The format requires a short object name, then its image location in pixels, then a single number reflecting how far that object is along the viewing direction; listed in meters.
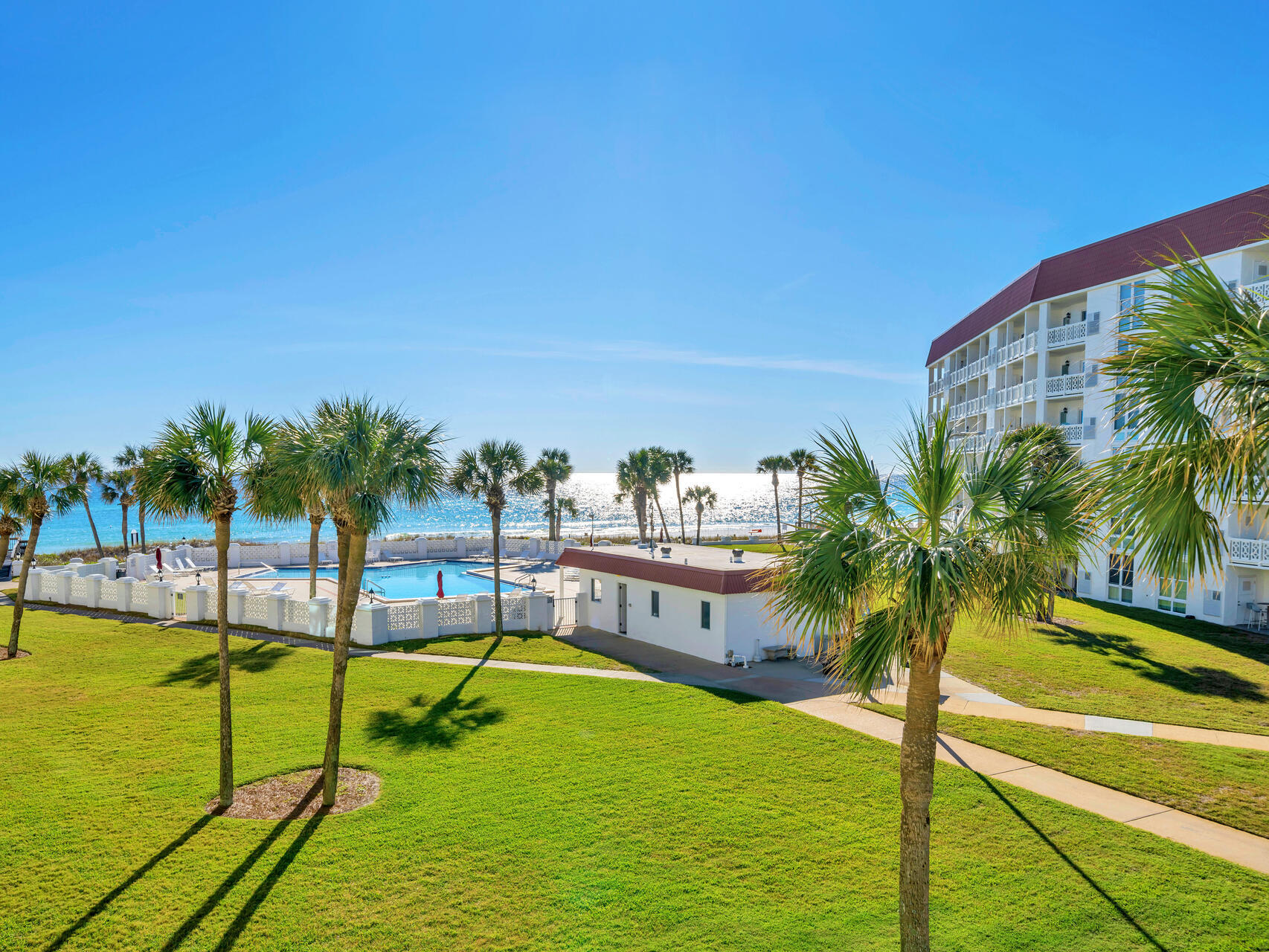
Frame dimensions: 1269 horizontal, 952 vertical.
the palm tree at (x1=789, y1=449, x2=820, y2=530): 54.78
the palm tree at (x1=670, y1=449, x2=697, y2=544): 59.91
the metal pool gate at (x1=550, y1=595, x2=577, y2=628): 26.67
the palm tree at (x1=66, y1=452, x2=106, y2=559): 42.31
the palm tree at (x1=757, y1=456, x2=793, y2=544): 64.06
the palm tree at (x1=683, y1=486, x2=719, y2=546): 66.00
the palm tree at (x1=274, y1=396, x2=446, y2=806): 10.28
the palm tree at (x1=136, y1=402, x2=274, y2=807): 10.22
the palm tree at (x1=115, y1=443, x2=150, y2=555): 46.73
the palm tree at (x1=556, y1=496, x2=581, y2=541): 55.29
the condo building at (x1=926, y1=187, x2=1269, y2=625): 27.12
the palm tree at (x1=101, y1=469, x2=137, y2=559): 45.03
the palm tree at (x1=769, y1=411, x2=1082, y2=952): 6.11
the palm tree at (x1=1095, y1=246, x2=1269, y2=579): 5.41
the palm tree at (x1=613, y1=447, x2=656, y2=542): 52.78
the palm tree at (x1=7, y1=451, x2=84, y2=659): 18.80
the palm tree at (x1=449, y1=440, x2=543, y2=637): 24.11
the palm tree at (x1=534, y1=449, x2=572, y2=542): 46.94
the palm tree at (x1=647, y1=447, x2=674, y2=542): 53.09
